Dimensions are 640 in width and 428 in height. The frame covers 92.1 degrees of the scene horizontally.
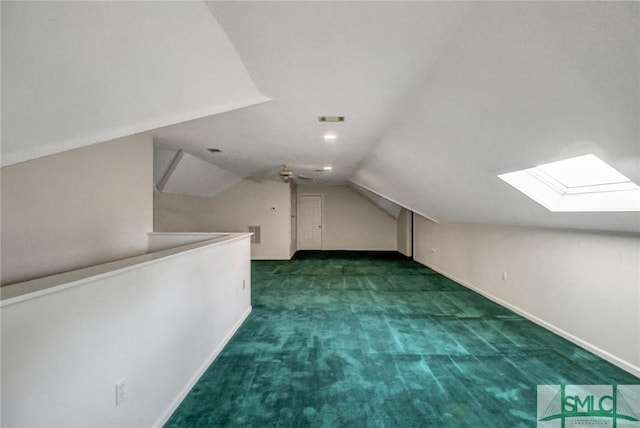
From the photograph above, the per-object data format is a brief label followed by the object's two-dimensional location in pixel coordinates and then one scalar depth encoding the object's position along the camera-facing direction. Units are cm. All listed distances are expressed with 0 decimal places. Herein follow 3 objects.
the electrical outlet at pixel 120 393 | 157
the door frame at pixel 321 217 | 1055
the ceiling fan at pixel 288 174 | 611
